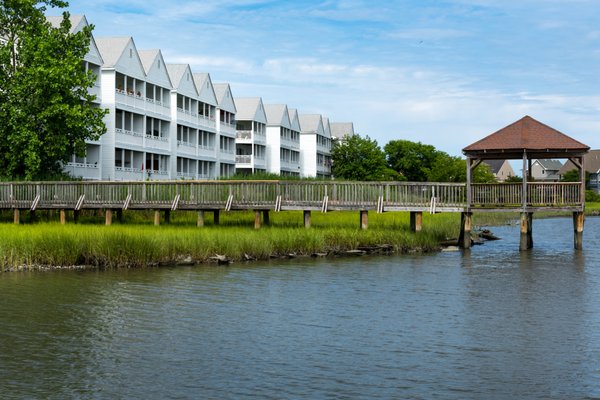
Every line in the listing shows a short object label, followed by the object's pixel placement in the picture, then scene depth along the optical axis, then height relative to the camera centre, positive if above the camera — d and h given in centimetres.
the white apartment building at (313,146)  10862 +754
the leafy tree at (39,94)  4131 +583
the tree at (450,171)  11094 +405
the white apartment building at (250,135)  8788 +739
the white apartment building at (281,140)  9619 +754
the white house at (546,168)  16300 +647
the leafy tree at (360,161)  10550 +533
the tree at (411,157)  11981 +659
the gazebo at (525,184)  3644 +69
